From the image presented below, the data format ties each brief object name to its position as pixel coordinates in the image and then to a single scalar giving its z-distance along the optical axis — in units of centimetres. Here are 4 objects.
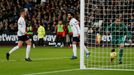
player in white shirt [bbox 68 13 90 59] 2216
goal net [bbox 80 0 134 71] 1720
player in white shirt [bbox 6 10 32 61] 2072
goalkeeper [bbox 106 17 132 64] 1917
